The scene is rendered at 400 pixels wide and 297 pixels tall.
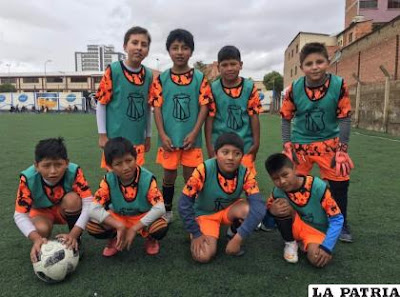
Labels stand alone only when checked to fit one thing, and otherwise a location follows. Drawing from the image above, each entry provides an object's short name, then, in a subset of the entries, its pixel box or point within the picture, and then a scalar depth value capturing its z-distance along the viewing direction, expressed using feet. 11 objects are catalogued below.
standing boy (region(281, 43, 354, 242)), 9.65
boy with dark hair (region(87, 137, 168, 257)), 8.67
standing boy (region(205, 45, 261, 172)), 10.62
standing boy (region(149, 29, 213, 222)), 10.62
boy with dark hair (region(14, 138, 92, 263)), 8.41
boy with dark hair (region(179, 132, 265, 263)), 8.84
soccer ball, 7.59
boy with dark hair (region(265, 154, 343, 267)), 8.74
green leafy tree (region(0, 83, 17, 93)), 195.09
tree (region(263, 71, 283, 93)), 165.58
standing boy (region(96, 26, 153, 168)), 10.41
